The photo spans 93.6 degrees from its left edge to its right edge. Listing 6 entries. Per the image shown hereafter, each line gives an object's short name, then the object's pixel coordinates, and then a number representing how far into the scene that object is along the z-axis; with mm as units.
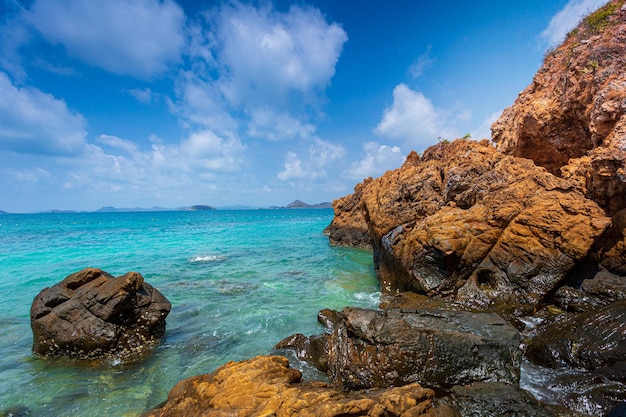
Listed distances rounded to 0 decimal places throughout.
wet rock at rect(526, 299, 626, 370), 6957
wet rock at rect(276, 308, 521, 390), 6645
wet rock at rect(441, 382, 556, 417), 5203
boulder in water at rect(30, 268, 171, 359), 9453
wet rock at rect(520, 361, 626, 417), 5684
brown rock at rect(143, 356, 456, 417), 4609
